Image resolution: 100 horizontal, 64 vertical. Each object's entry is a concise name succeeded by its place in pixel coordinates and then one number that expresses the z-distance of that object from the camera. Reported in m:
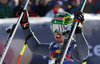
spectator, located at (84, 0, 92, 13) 14.87
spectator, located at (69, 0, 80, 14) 14.39
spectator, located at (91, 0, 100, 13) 14.90
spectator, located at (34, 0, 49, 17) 13.68
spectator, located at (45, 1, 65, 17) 13.68
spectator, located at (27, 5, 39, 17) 13.30
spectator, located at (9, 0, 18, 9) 13.50
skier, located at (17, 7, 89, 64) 7.26
